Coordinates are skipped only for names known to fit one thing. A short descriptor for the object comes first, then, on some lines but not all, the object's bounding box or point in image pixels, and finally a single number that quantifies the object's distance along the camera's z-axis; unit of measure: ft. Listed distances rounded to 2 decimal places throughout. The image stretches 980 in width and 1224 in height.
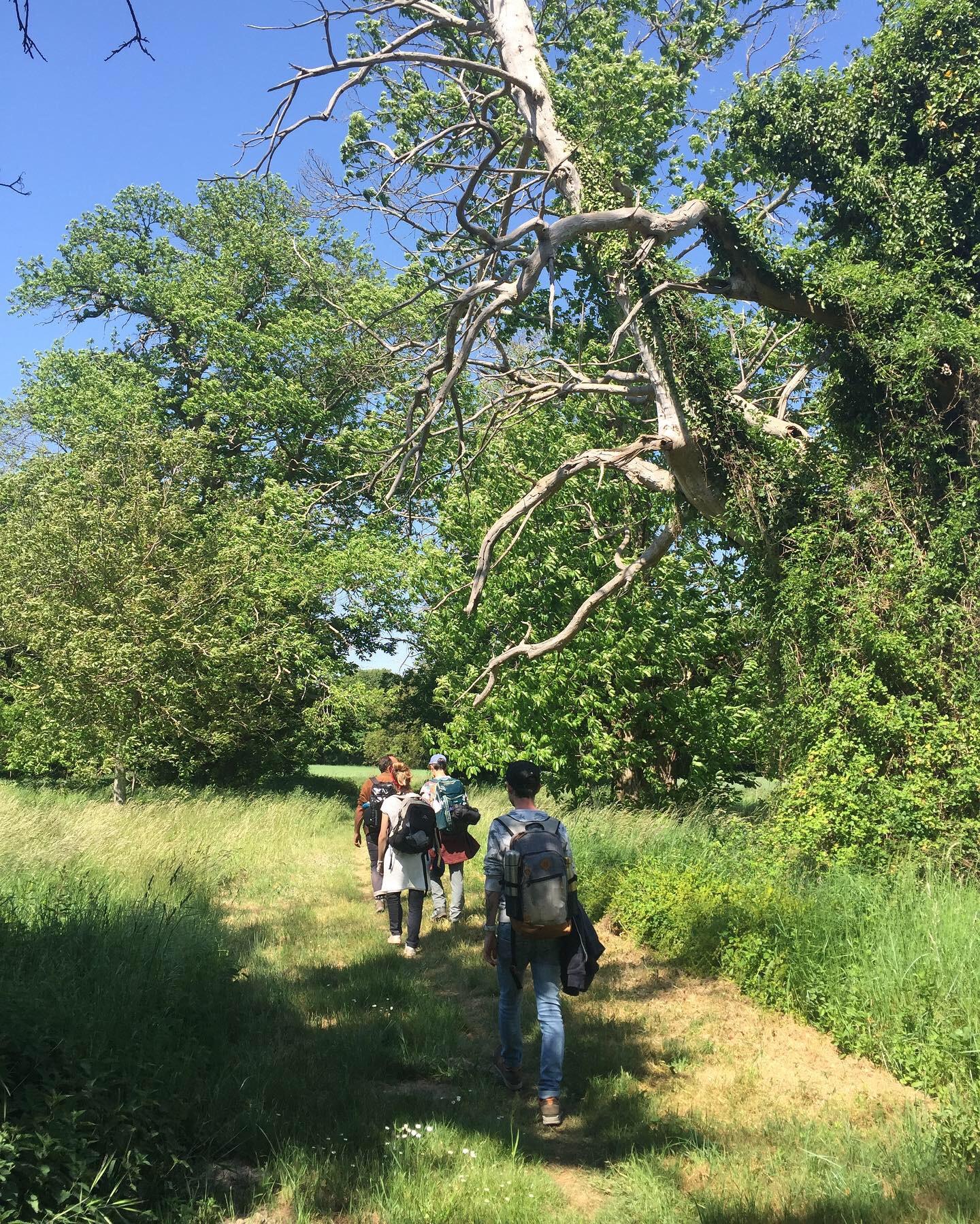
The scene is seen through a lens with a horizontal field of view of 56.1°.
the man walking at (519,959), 15.52
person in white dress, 25.71
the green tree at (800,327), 29.43
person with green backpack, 30.48
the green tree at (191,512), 57.52
